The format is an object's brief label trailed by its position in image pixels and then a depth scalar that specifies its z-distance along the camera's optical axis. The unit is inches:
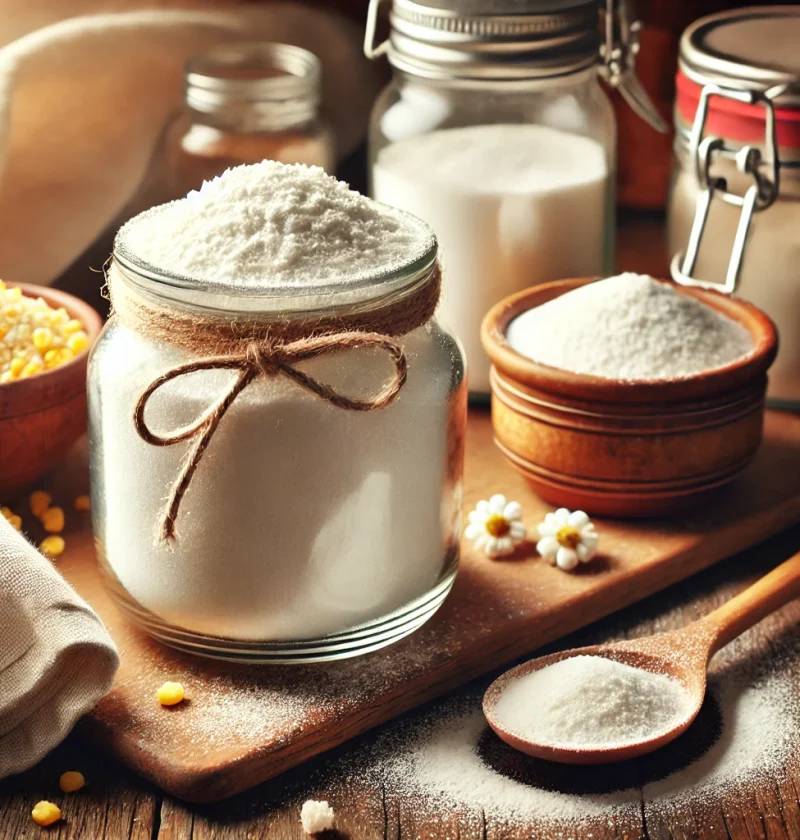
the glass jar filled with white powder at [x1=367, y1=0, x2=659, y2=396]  30.9
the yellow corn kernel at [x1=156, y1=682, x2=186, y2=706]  25.0
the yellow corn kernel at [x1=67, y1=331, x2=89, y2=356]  29.0
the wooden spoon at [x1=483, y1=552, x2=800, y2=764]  24.5
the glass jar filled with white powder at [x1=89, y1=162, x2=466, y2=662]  24.1
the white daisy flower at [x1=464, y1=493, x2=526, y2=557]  28.1
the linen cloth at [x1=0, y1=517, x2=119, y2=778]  24.2
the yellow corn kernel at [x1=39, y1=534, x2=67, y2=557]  28.1
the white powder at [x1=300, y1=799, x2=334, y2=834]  23.6
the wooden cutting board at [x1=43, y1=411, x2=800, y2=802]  24.4
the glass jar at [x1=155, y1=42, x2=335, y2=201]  32.5
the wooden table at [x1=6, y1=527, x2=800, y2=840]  23.7
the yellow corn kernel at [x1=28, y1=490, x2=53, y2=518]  29.0
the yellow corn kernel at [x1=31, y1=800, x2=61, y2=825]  23.6
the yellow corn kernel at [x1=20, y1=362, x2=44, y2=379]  28.2
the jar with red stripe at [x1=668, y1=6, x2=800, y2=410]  30.3
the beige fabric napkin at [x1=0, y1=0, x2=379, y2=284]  33.2
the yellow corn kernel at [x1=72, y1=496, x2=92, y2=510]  29.3
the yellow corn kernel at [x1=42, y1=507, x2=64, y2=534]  28.7
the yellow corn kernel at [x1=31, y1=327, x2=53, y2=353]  28.5
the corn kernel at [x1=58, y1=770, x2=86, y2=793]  24.1
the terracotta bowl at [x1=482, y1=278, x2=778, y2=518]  28.0
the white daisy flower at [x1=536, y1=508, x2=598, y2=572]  27.9
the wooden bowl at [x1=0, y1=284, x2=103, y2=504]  28.0
